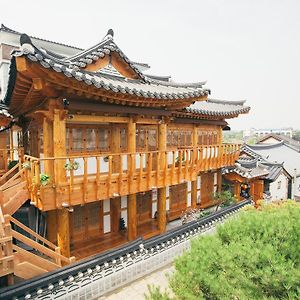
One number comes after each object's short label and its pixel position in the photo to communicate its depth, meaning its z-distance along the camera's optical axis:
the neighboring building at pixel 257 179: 16.70
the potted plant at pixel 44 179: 6.82
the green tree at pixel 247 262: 3.08
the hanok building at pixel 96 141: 6.84
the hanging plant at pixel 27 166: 7.82
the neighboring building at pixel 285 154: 25.57
